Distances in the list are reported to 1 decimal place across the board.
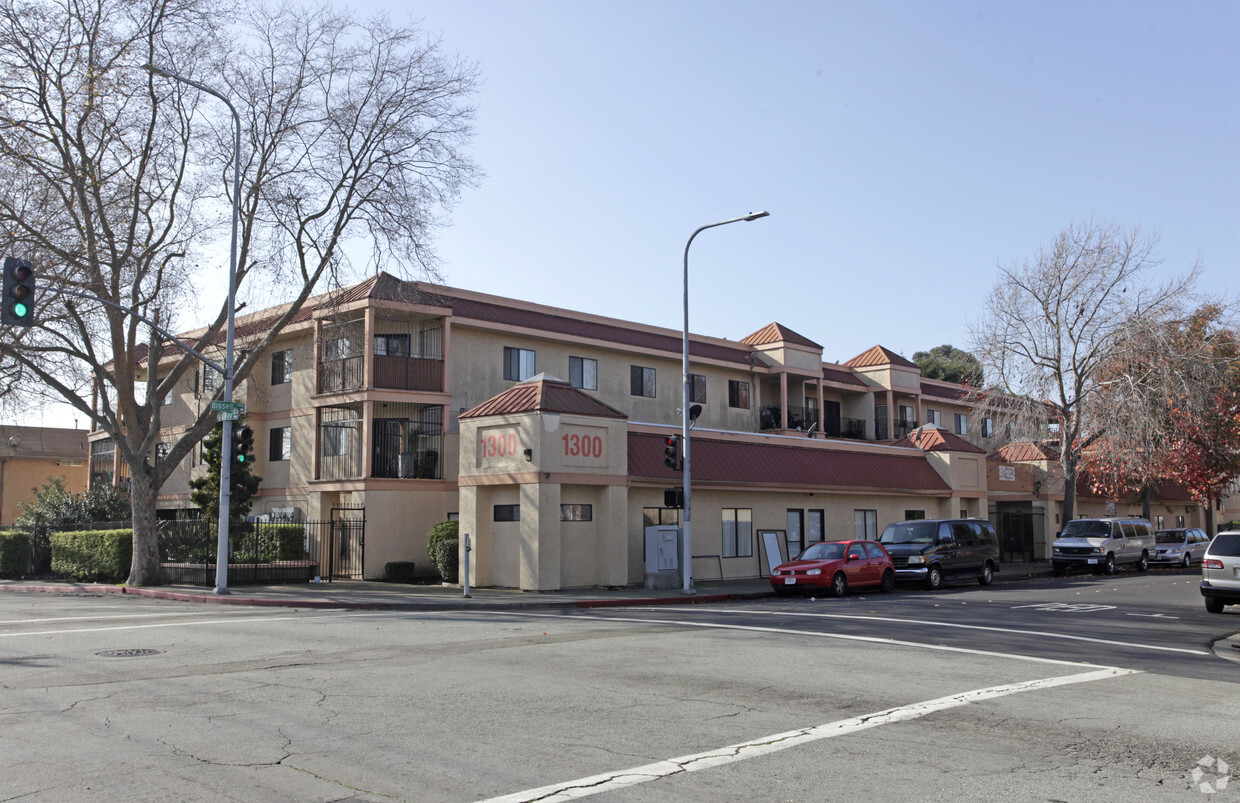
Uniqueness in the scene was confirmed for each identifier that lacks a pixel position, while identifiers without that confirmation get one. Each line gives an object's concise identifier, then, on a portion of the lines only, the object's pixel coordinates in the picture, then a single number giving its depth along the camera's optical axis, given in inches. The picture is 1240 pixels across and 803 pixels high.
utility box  1039.0
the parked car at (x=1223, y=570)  745.6
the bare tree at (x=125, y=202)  984.9
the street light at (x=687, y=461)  965.2
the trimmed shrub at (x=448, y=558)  1099.7
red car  972.6
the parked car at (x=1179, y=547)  1571.1
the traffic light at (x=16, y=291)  629.9
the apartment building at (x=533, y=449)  1030.4
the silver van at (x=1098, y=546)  1397.6
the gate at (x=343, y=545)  1219.9
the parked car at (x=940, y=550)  1097.0
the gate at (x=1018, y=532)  1788.9
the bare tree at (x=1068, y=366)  1483.8
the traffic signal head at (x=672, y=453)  960.3
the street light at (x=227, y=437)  919.7
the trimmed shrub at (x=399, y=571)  1182.9
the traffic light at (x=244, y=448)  932.6
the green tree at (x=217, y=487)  1283.2
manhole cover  486.9
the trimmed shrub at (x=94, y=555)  1133.7
